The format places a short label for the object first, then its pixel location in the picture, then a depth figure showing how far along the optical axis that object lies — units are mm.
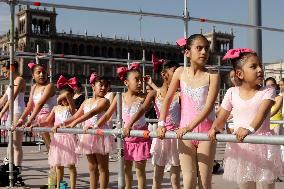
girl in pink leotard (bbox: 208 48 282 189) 3756
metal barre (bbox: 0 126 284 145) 3084
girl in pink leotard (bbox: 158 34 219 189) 4125
